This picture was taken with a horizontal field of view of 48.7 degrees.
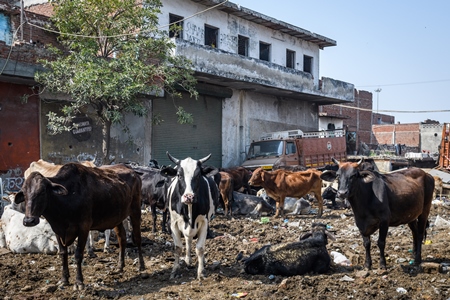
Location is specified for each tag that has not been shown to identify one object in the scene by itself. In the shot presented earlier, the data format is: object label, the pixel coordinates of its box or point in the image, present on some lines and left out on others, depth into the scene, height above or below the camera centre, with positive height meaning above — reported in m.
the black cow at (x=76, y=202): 6.06 -1.00
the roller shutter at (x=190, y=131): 20.28 -0.20
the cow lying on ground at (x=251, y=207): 14.59 -2.35
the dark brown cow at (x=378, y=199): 7.27 -1.07
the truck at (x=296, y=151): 19.52 -0.98
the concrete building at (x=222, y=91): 16.17 +1.70
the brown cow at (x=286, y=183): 14.38 -1.65
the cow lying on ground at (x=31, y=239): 8.55 -1.96
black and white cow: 7.05 -1.20
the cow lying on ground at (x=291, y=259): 6.90 -1.86
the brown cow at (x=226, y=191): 14.35 -1.86
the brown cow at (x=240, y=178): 17.03 -1.77
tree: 13.81 +1.96
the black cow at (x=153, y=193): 11.26 -1.55
